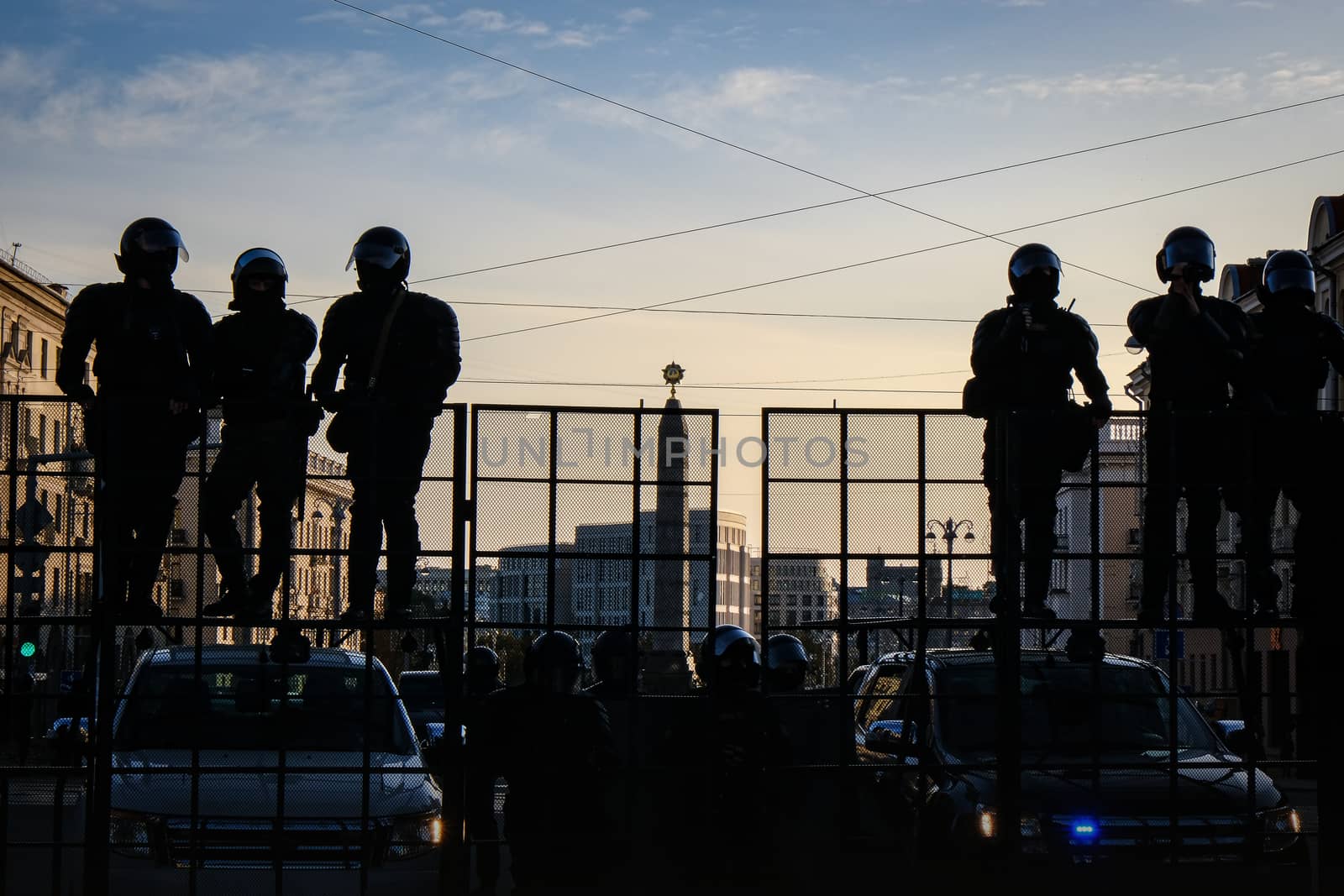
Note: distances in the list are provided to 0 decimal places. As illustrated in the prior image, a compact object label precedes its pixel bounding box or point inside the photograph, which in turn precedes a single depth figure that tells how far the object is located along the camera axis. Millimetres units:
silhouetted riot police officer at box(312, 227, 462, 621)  10234
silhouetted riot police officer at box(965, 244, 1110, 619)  10516
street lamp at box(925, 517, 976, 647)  10688
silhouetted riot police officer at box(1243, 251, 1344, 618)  10883
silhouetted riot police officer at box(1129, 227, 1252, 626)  10844
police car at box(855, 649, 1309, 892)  10117
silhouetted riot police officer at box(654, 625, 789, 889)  10031
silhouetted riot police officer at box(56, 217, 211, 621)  10086
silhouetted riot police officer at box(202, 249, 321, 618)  10250
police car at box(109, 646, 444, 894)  9648
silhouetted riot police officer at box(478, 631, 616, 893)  9977
